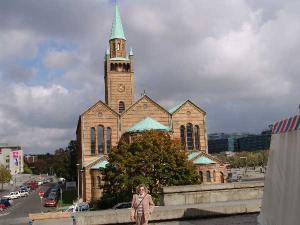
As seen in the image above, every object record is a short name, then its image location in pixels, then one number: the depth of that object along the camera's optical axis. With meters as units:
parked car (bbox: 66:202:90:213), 34.93
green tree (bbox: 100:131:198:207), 33.78
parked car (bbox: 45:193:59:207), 51.77
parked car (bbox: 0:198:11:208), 52.70
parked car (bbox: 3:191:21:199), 71.07
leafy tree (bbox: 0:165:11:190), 88.14
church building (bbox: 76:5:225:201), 50.78
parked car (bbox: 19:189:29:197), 75.67
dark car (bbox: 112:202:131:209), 21.16
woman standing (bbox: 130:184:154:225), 8.11
